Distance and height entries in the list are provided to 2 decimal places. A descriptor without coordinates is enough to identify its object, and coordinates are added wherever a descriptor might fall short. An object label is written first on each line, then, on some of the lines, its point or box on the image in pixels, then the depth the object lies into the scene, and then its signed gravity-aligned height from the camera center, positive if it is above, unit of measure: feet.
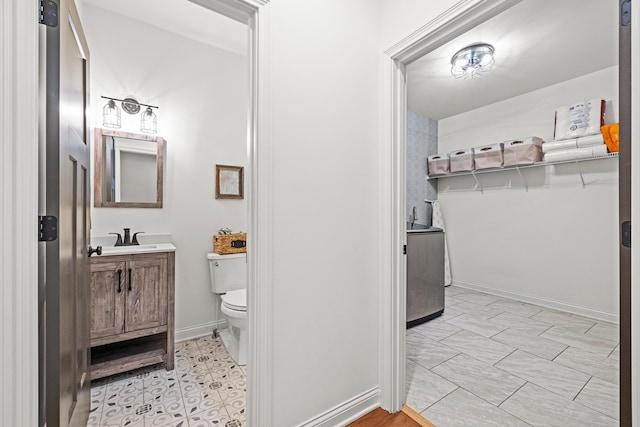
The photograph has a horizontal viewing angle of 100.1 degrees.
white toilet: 6.78 -2.14
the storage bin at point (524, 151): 10.42 +2.47
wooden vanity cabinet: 5.76 -2.12
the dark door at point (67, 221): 2.69 -0.07
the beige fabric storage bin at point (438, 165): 13.21 +2.49
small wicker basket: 8.14 -0.87
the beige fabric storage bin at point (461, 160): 12.32 +2.51
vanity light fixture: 6.99 +2.75
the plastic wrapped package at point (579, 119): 9.03 +3.30
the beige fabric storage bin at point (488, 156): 11.39 +2.51
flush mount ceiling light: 8.25 +5.06
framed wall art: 8.61 +1.09
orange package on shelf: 8.36 +2.39
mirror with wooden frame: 6.97 +1.26
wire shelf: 8.96 +1.93
